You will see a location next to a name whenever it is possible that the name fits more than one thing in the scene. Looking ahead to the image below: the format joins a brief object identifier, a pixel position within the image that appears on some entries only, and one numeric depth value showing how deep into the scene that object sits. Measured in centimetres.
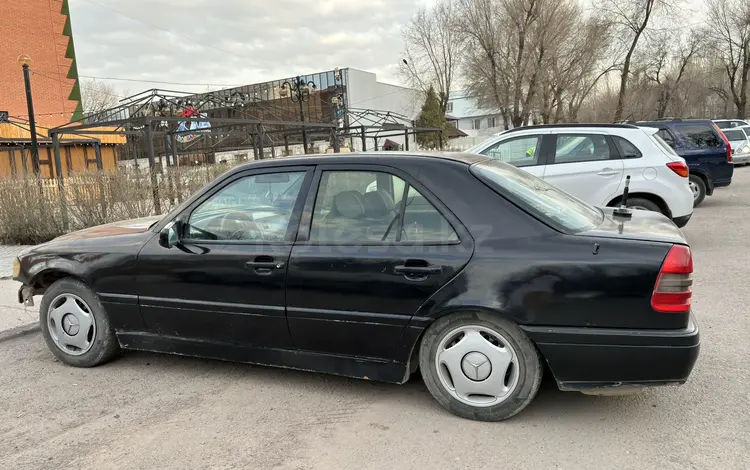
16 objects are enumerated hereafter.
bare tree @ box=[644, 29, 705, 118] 4341
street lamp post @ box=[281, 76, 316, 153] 1920
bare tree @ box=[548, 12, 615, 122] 2925
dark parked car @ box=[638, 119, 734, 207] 1087
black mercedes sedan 275
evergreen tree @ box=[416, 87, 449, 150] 4019
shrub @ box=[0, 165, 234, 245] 1009
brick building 2753
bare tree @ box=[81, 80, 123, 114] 5728
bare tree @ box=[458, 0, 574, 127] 2795
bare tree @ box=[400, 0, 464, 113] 4028
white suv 693
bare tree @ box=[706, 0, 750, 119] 4046
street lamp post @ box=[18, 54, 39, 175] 1273
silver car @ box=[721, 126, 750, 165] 2055
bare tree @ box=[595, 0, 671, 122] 2911
